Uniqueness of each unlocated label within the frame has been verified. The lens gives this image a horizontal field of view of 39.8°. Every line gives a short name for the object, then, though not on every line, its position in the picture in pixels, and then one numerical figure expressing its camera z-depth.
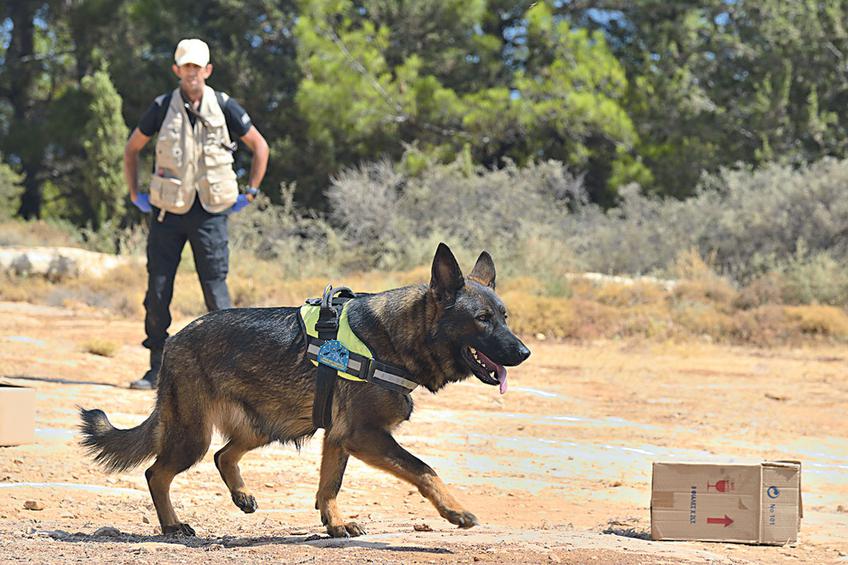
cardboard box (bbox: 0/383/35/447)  6.53
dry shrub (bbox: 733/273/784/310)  16.34
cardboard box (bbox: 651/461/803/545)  5.44
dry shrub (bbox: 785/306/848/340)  14.80
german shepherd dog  5.25
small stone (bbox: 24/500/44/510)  5.93
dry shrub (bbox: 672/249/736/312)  16.38
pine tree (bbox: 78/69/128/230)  23.67
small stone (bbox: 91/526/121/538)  5.34
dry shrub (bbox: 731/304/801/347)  14.66
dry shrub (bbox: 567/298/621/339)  14.62
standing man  8.16
